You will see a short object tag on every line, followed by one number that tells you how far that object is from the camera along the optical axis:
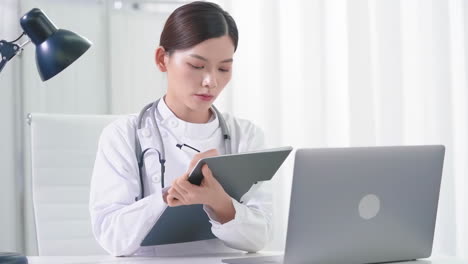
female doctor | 2.31
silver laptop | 1.93
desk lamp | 2.12
